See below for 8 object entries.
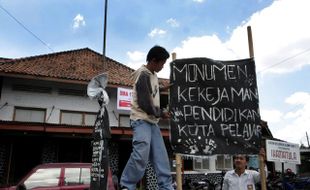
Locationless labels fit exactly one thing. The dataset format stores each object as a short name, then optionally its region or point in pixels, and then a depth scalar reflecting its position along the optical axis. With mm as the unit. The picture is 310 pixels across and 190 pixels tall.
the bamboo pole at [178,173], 4348
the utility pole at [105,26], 16619
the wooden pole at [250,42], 5188
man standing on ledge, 3805
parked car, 9625
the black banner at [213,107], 4797
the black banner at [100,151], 4562
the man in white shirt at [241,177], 4956
